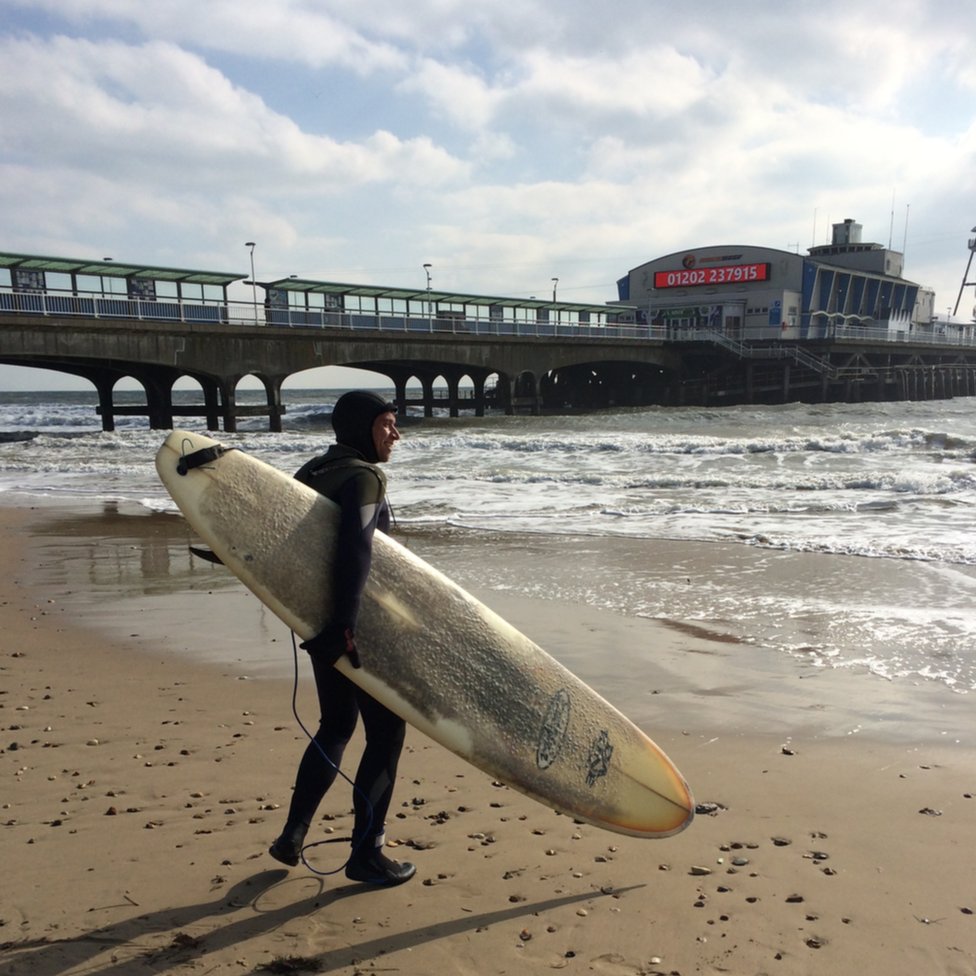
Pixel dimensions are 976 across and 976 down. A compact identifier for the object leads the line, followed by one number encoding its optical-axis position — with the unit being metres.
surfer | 2.62
